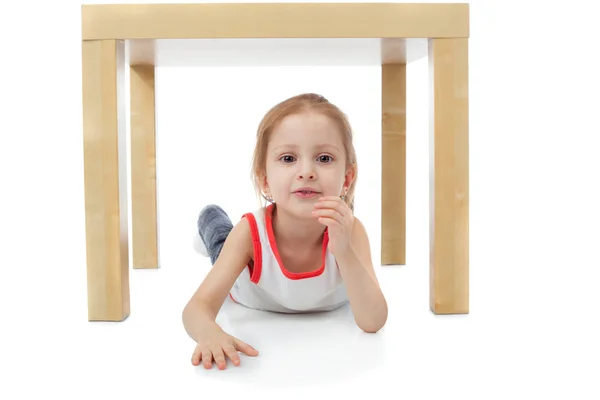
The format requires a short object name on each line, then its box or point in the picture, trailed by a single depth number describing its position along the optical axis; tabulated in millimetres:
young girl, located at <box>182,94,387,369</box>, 1176
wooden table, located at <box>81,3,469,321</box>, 1265
